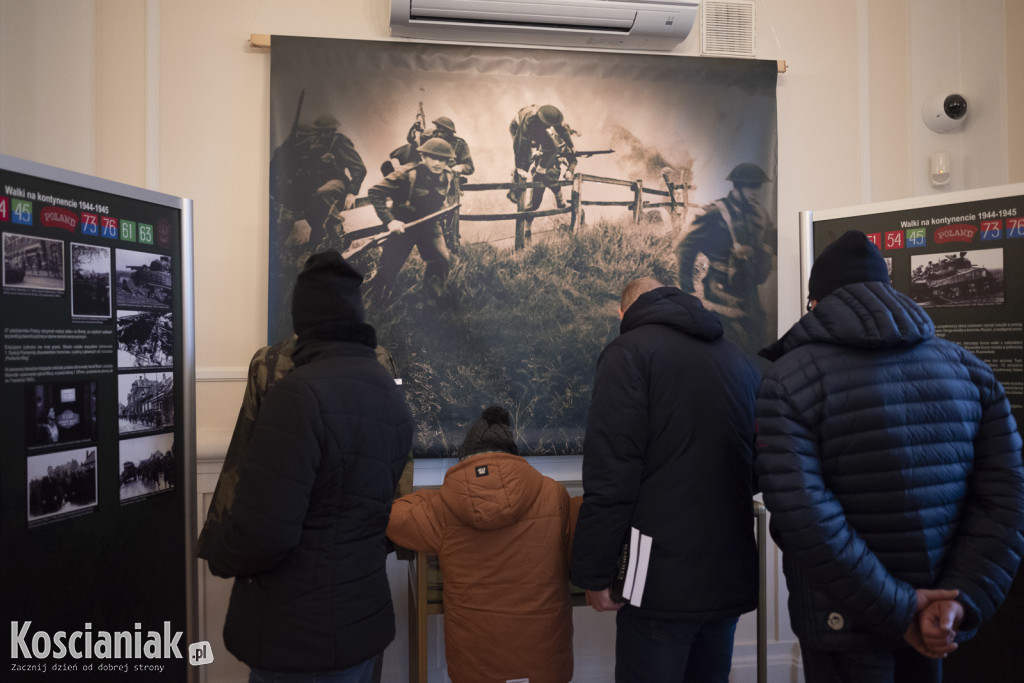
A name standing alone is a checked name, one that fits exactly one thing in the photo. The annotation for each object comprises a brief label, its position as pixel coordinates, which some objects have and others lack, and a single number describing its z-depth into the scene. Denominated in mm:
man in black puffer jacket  1400
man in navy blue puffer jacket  1384
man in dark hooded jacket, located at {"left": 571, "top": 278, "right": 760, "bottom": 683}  1704
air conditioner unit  2684
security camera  3004
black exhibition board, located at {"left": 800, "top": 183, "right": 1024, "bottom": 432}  2334
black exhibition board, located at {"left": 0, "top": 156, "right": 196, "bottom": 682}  1728
